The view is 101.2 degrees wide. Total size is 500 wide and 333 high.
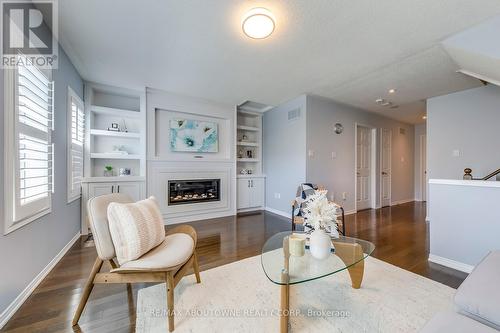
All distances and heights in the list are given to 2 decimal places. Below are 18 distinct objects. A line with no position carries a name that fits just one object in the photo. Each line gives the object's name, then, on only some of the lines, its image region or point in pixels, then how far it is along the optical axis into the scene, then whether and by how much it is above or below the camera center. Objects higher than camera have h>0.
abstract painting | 4.02 +0.63
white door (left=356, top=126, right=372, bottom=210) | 4.84 -0.05
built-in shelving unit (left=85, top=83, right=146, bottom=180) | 3.42 +0.63
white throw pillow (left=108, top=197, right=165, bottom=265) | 1.44 -0.47
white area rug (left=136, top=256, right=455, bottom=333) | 1.39 -1.07
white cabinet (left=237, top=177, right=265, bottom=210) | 4.76 -0.62
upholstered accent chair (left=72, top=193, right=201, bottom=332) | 1.35 -0.66
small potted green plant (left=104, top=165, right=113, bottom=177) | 3.61 -0.07
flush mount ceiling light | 1.81 +1.32
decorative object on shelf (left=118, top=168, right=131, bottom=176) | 3.70 -0.09
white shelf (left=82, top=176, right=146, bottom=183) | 3.23 -0.20
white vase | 1.51 -0.58
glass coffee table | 1.28 -0.69
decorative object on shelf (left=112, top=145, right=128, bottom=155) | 3.67 +0.31
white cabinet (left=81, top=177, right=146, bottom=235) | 3.23 -0.34
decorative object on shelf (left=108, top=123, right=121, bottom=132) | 3.63 +0.70
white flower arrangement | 1.51 -0.35
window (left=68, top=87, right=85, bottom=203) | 2.70 +0.35
